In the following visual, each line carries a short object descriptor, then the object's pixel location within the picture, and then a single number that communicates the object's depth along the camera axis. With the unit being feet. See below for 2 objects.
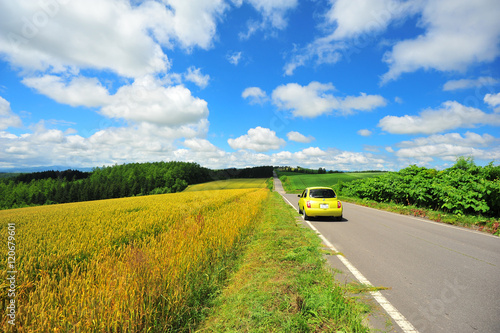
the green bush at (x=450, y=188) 30.89
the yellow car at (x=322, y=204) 34.01
